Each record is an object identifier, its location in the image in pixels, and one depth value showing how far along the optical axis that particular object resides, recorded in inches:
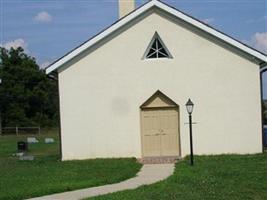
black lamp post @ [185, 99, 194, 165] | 730.8
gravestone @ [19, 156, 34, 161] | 943.7
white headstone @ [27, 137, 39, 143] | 1698.9
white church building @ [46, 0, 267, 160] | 855.7
